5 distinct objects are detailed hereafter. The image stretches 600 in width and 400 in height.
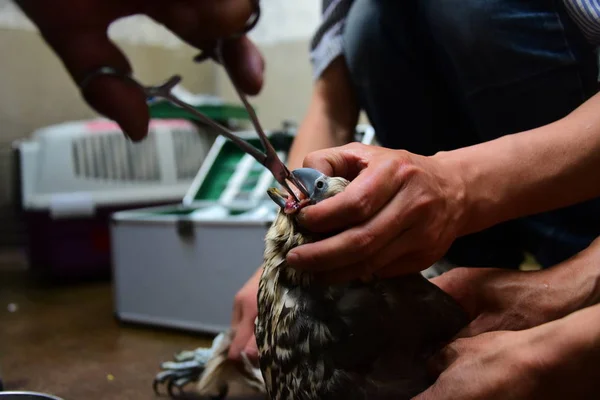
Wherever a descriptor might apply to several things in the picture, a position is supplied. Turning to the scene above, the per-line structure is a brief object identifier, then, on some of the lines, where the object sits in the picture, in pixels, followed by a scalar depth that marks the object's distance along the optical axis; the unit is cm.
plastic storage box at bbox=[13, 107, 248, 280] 157
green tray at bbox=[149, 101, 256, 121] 133
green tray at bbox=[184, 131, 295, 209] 142
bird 48
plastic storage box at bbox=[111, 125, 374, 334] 108
